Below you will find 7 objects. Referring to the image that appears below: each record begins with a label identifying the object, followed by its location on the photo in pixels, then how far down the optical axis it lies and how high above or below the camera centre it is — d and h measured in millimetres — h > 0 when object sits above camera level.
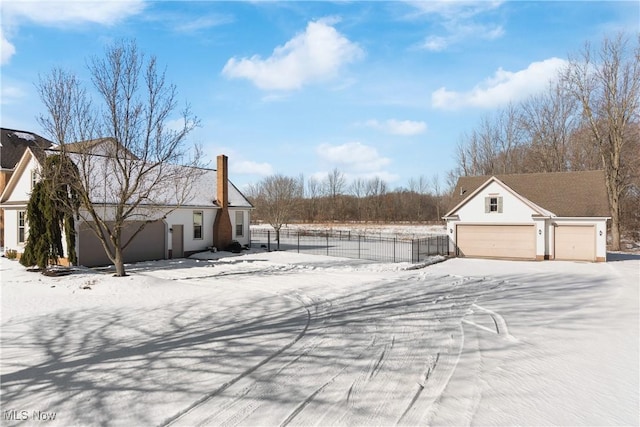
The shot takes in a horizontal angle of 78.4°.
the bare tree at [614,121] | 31125 +7825
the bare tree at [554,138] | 41531 +8566
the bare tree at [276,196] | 39706 +3308
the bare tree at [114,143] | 13789 +2878
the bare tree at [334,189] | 80912 +6258
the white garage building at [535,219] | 22391 -121
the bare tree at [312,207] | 75562 +2317
